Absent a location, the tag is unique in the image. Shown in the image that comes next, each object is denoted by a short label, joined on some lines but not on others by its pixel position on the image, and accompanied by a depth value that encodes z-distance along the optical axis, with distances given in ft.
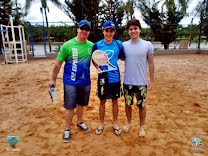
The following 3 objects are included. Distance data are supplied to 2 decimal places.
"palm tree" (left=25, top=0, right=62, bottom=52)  48.44
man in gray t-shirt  8.38
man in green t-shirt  8.21
